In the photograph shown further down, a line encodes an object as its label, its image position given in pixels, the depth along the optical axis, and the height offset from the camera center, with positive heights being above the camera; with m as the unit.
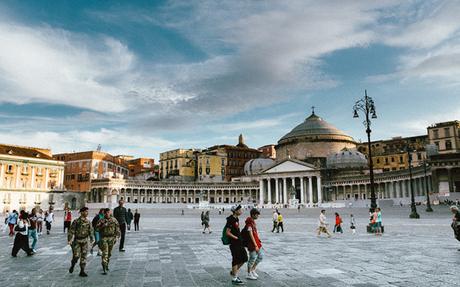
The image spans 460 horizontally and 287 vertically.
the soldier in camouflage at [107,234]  10.21 -0.88
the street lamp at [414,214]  35.75 -1.28
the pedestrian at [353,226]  23.13 -1.51
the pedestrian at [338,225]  22.67 -1.42
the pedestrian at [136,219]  27.92 -1.28
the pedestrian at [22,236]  13.91 -1.22
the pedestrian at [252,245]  9.09 -1.02
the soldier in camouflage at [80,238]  10.10 -0.95
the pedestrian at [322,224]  20.67 -1.25
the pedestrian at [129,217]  24.09 -0.98
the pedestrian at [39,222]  24.08 -1.21
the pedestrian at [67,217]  22.92 -0.88
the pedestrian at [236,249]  8.82 -1.09
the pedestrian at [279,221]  24.33 -1.26
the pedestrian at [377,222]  21.17 -1.18
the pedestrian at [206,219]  24.45 -1.11
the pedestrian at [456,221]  13.16 -0.73
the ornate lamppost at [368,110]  26.31 +6.15
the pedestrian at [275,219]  24.46 -1.14
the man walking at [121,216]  14.70 -0.54
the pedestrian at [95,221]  13.88 -0.75
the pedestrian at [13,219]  21.08 -0.91
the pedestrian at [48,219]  24.42 -1.06
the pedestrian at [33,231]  14.93 -1.10
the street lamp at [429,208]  43.14 -0.89
